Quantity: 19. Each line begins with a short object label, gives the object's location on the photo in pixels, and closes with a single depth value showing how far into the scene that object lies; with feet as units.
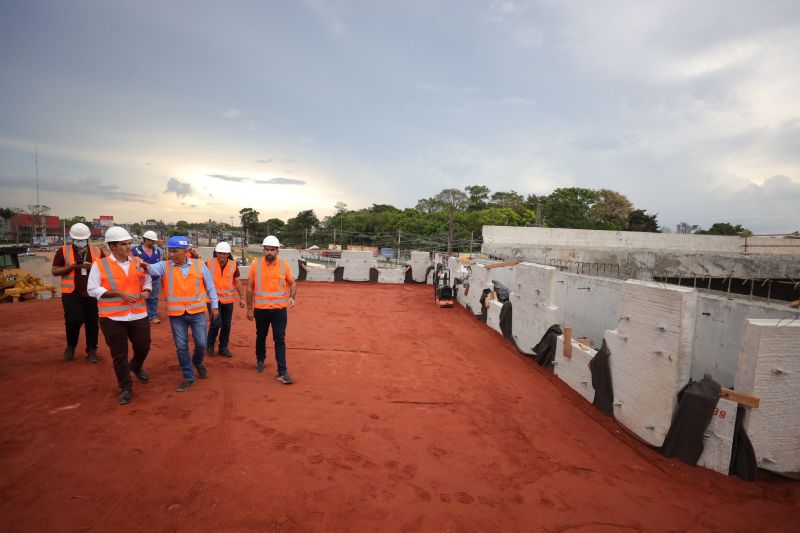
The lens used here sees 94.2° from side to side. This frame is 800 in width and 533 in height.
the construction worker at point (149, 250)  22.15
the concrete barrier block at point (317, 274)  53.62
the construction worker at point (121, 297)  13.19
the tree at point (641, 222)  164.45
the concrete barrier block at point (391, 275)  54.49
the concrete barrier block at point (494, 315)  27.14
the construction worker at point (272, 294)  15.78
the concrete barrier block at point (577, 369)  16.12
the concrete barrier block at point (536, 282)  20.11
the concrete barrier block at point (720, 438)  10.81
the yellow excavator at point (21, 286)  33.60
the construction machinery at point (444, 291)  37.50
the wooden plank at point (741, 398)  10.38
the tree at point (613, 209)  167.43
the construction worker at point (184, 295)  14.58
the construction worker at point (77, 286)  16.16
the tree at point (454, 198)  193.11
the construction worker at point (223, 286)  18.93
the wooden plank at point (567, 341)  17.90
